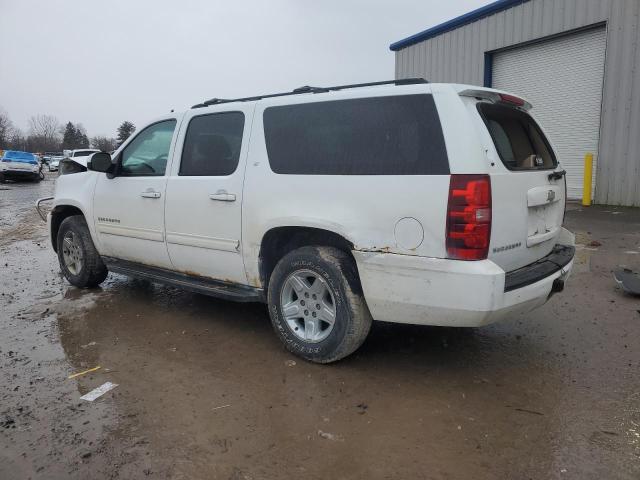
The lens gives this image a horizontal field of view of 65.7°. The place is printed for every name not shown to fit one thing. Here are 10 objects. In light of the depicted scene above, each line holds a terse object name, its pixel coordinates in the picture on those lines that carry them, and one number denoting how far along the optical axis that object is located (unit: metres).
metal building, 11.73
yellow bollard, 12.51
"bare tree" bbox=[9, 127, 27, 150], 80.98
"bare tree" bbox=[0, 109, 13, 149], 74.82
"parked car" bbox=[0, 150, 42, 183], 26.00
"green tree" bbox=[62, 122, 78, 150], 92.99
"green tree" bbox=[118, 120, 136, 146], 88.57
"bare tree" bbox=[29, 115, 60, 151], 89.00
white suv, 2.92
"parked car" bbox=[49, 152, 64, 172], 44.39
